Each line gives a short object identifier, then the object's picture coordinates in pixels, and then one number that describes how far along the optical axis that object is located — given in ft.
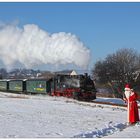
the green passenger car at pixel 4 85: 230.23
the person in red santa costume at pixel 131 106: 46.76
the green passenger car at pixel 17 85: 193.47
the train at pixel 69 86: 128.88
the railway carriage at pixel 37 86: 157.50
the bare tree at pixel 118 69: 244.01
